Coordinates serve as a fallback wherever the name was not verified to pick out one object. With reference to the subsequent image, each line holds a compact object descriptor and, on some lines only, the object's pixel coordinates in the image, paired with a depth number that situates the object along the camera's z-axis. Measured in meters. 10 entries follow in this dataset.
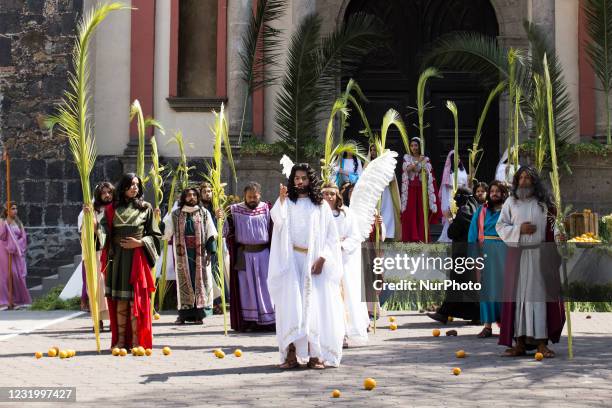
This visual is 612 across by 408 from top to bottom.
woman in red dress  19.52
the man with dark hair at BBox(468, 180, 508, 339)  12.97
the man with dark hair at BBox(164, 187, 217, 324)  15.11
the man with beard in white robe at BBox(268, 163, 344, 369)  10.39
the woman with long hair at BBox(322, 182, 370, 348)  11.97
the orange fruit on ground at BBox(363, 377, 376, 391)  9.02
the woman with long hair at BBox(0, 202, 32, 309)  19.66
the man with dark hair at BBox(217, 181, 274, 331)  14.21
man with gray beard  11.27
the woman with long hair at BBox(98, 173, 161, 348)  11.70
